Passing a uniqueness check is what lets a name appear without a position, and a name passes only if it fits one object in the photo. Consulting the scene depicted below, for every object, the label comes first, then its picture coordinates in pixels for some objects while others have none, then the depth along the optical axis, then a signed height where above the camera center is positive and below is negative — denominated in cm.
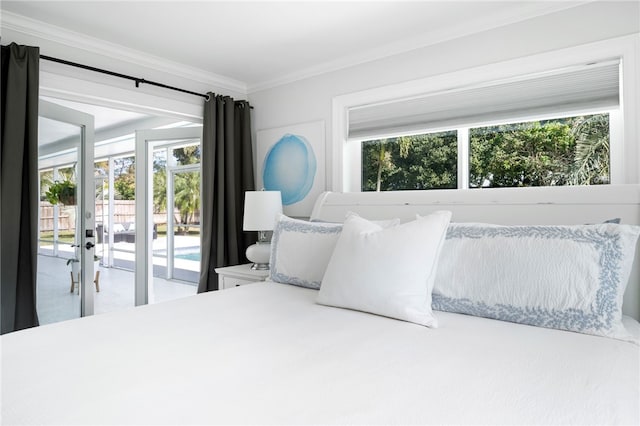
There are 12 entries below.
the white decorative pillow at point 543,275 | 145 -21
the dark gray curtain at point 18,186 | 240 +21
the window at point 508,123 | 222 +64
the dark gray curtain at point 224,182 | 355 +36
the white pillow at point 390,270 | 162 -21
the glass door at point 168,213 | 395 +9
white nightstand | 284 -39
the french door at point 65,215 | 284 +5
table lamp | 310 +7
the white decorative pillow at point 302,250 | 216 -16
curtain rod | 266 +108
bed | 88 -41
